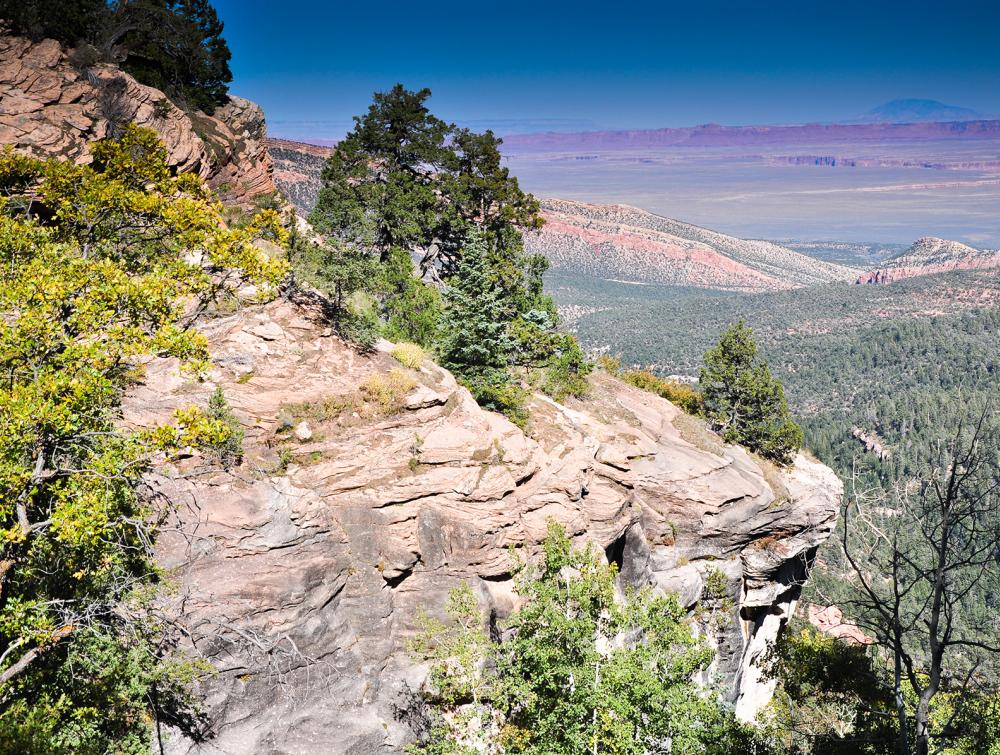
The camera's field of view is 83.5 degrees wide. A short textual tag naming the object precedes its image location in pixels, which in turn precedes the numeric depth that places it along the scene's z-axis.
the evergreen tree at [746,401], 33.91
